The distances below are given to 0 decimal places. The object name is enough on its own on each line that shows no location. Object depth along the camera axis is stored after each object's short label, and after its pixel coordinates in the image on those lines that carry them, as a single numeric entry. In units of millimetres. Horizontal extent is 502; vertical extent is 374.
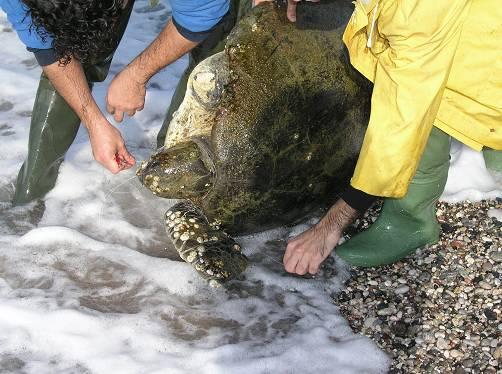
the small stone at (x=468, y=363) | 2166
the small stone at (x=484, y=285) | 2447
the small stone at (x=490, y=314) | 2324
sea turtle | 2506
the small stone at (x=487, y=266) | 2521
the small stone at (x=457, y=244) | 2641
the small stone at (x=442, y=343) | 2238
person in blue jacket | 2002
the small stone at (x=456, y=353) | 2200
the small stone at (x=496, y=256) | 2561
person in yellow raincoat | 1838
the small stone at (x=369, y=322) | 2350
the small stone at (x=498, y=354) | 2184
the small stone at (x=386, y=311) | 2385
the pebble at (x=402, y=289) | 2463
